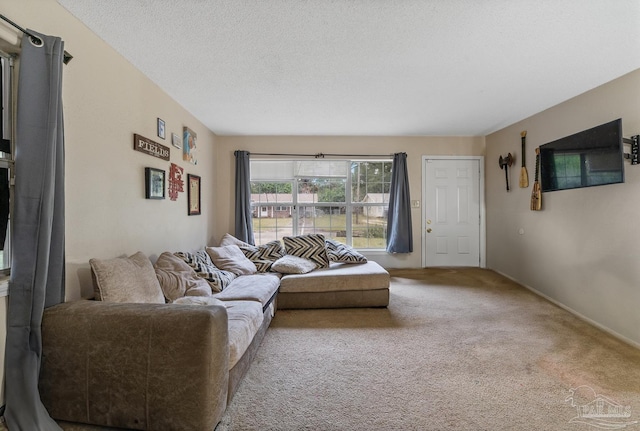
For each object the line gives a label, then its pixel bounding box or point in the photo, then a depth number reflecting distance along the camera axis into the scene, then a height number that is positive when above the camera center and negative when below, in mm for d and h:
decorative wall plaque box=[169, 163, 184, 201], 3064 +424
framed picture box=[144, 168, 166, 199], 2576 +338
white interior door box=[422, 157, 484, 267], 4836 +181
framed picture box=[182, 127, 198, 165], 3371 +894
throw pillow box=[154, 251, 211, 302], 2240 -493
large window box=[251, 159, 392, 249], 4836 +329
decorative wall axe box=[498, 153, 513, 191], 4134 +795
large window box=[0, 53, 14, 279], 1482 +331
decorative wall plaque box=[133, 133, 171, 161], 2416 +660
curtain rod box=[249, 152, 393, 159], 4716 +1052
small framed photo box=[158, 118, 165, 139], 2806 +898
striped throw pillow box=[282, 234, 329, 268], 3729 -395
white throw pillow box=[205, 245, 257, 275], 3268 -494
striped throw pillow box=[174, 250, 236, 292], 2666 -496
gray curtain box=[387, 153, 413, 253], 4672 +161
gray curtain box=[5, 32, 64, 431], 1401 -27
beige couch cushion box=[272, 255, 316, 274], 3361 -566
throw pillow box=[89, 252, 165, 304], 1739 -395
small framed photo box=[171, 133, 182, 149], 3098 +863
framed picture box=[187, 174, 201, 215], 3514 +323
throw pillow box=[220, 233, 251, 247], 3827 -307
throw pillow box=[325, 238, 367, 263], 3842 -489
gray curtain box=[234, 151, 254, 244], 4512 +313
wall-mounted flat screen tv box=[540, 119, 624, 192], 2434 +566
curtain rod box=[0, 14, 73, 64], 1359 +942
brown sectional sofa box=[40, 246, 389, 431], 1384 -716
